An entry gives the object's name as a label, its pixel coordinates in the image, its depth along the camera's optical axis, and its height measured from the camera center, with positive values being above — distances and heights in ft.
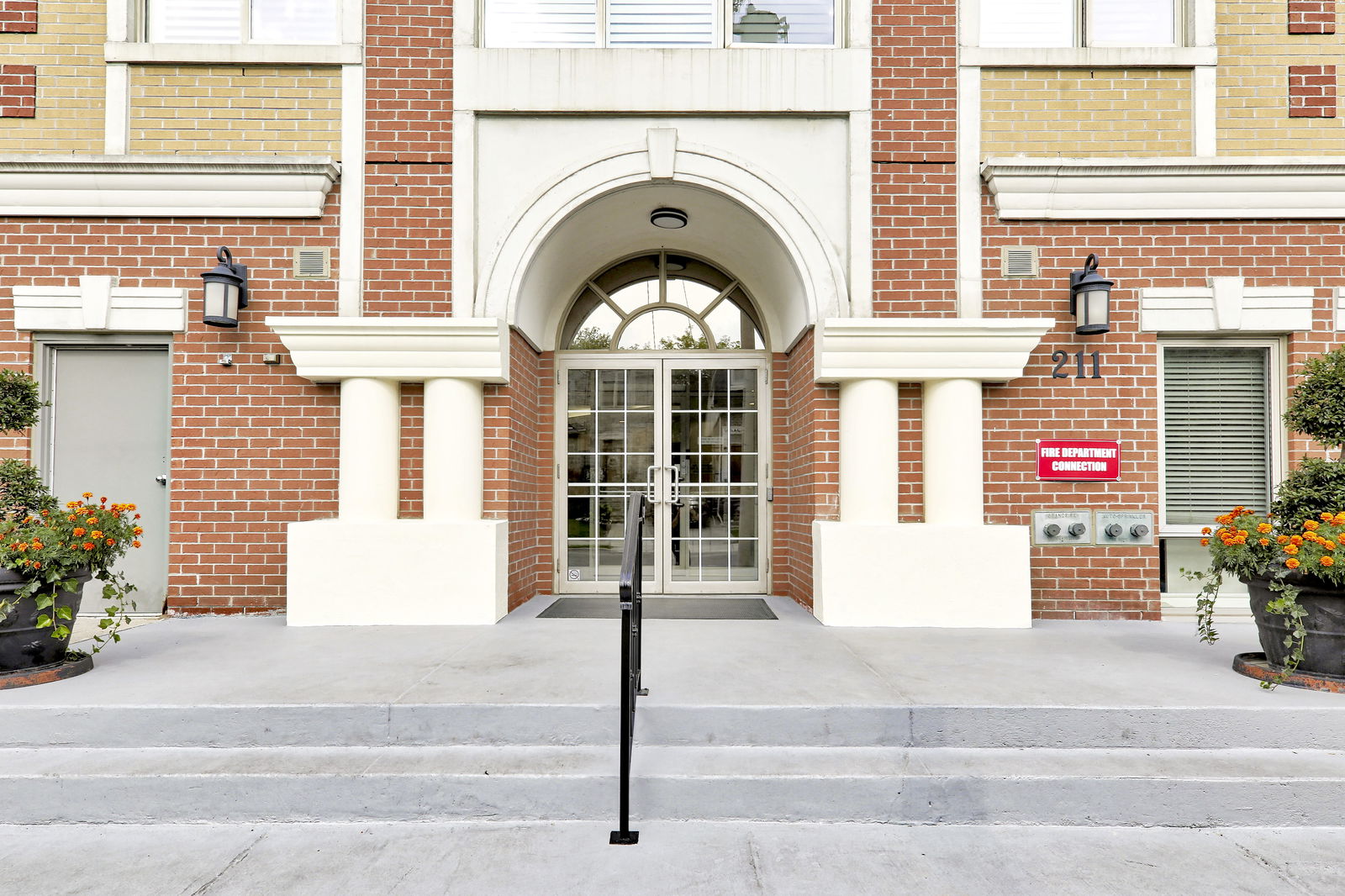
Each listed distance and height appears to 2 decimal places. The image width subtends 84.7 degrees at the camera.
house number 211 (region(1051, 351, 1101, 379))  17.65 +2.54
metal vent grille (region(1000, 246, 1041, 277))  17.80 +5.03
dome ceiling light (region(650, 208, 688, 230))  19.40 +6.68
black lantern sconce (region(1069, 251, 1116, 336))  16.93 +3.94
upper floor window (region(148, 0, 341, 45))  18.17 +11.04
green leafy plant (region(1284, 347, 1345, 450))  12.86 +1.22
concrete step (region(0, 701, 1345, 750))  10.51 -3.68
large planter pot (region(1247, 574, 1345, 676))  11.86 -2.51
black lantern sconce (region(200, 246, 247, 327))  16.94 +4.07
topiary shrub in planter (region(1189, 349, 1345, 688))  11.63 -1.32
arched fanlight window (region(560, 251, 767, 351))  22.24 +4.84
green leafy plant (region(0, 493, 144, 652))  11.98 -1.37
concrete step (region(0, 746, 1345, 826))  9.63 -4.28
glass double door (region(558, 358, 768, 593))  21.57 +0.04
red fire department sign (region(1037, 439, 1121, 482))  17.63 +0.24
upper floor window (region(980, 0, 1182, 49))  18.16 +11.04
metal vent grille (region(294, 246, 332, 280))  17.90 +4.92
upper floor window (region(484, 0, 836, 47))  18.34 +11.13
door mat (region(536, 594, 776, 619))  17.97 -3.56
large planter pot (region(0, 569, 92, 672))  12.06 -2.79
